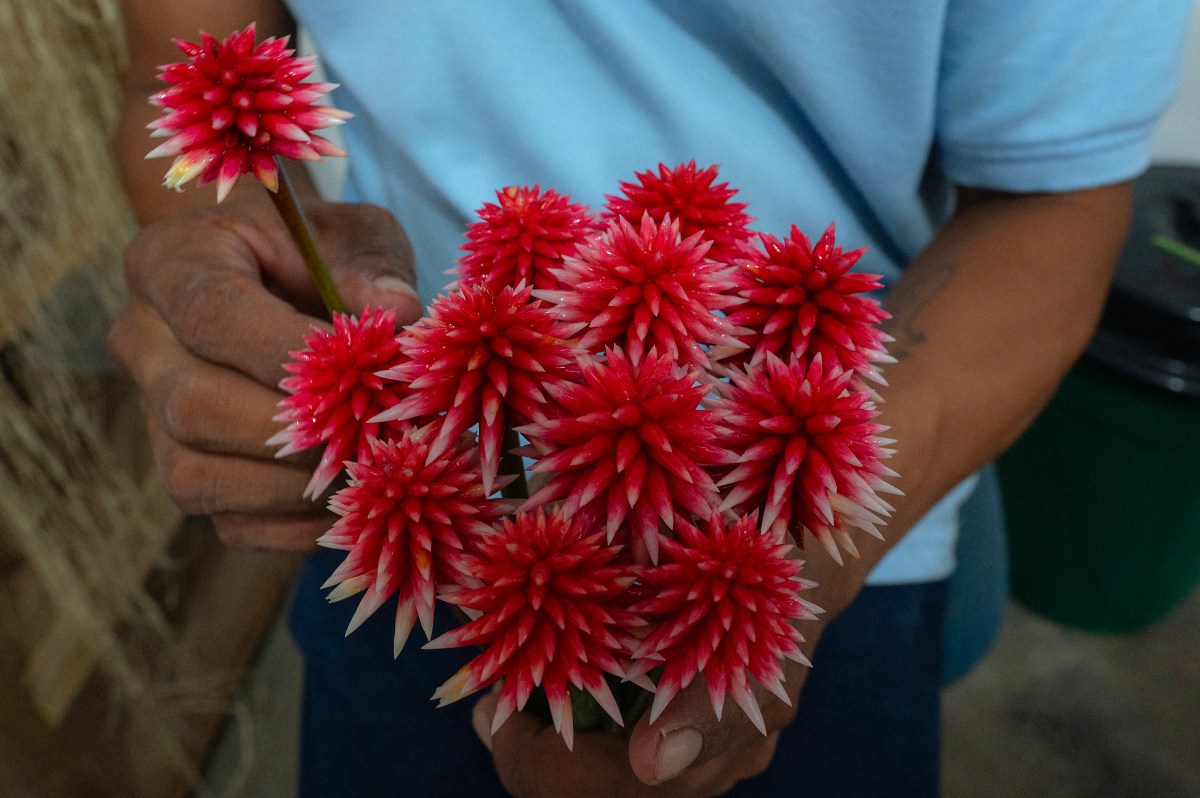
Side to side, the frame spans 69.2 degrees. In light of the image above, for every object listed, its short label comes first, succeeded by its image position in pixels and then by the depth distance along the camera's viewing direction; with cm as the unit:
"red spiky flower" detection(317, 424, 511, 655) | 19
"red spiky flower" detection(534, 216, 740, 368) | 20
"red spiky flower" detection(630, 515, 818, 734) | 19
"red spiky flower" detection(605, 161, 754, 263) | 23
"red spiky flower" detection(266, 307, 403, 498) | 21
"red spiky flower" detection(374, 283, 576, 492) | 19
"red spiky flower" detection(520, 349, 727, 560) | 18
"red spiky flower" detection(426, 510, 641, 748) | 19
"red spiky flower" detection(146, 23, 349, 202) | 19
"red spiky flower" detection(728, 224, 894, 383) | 21
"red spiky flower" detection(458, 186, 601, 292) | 23
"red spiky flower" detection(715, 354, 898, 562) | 19
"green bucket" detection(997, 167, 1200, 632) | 87
